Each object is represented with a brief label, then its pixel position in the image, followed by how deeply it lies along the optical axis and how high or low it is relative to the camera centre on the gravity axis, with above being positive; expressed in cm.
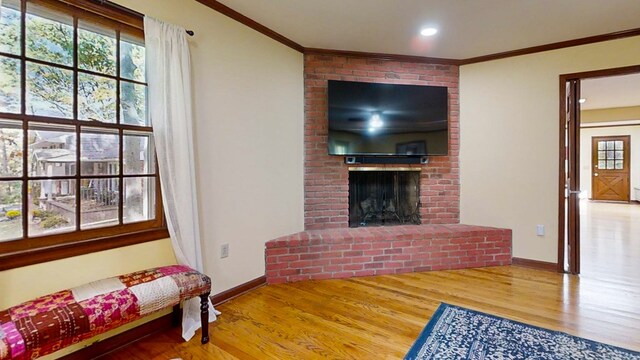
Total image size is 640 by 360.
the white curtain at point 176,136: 201 +31
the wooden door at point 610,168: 887 +36
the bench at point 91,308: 127 -65
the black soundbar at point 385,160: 349 +24
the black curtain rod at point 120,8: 182 +110
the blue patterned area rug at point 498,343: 178 -106
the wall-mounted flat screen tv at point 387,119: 337 +72
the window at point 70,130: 154 +29
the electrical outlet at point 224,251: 255 -63
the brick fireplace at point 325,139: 342 +47
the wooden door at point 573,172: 314 +8
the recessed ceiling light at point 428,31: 285 +147
